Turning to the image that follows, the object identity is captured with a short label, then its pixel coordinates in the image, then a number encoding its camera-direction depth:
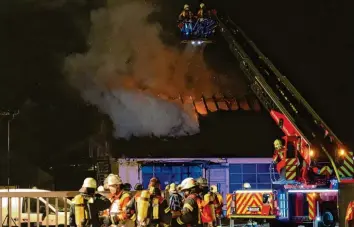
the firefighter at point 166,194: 14.11
